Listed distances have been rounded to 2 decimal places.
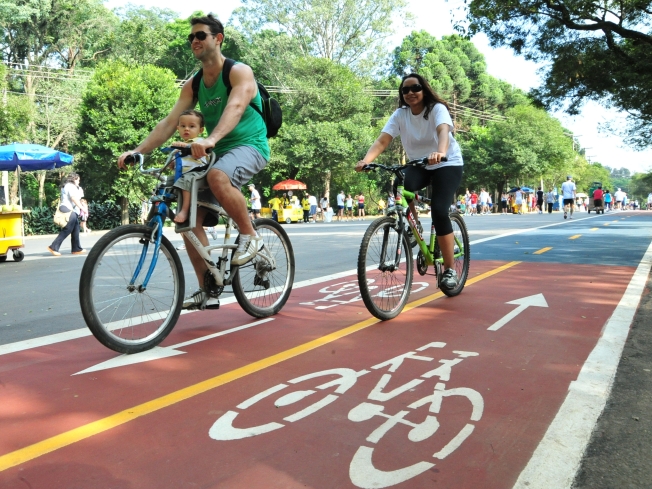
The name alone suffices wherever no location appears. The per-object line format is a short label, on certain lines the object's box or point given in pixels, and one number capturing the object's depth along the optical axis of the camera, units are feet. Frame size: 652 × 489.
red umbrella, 123.24
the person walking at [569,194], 88.63
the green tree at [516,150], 181.68
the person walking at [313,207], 113.80
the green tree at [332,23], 148.25
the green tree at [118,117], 95.25
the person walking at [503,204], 155.55
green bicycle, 16.52
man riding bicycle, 14.56
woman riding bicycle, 18.17
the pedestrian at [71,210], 42.73
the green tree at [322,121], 127.44
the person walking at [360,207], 133.59
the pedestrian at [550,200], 134.82
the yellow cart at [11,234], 39.37
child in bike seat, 14.33
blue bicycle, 12.89
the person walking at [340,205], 126.93
